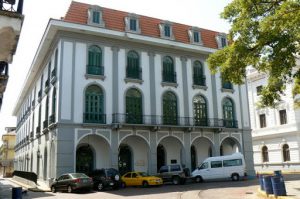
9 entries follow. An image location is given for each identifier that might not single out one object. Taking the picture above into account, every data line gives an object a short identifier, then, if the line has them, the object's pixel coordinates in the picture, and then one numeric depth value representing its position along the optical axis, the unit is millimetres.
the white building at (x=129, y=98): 20132
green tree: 8698
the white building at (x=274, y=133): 29563
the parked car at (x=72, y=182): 16397
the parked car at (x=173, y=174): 19959
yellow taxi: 18480
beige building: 54540
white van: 21032
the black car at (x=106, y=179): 17494
